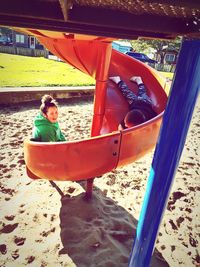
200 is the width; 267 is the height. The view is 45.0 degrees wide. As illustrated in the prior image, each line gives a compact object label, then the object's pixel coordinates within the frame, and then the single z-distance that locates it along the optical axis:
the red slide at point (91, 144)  2.17
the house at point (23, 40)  36.78
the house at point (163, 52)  33.25
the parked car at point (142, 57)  27.36
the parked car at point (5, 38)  36.50
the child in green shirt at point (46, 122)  3.18
